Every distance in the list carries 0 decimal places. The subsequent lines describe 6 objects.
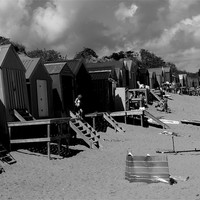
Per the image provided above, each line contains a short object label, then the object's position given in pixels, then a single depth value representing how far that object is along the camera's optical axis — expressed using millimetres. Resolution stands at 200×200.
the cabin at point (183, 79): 67105
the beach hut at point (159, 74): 49662
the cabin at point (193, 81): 75370
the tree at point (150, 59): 86072
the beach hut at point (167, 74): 54781
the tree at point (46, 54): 60741
